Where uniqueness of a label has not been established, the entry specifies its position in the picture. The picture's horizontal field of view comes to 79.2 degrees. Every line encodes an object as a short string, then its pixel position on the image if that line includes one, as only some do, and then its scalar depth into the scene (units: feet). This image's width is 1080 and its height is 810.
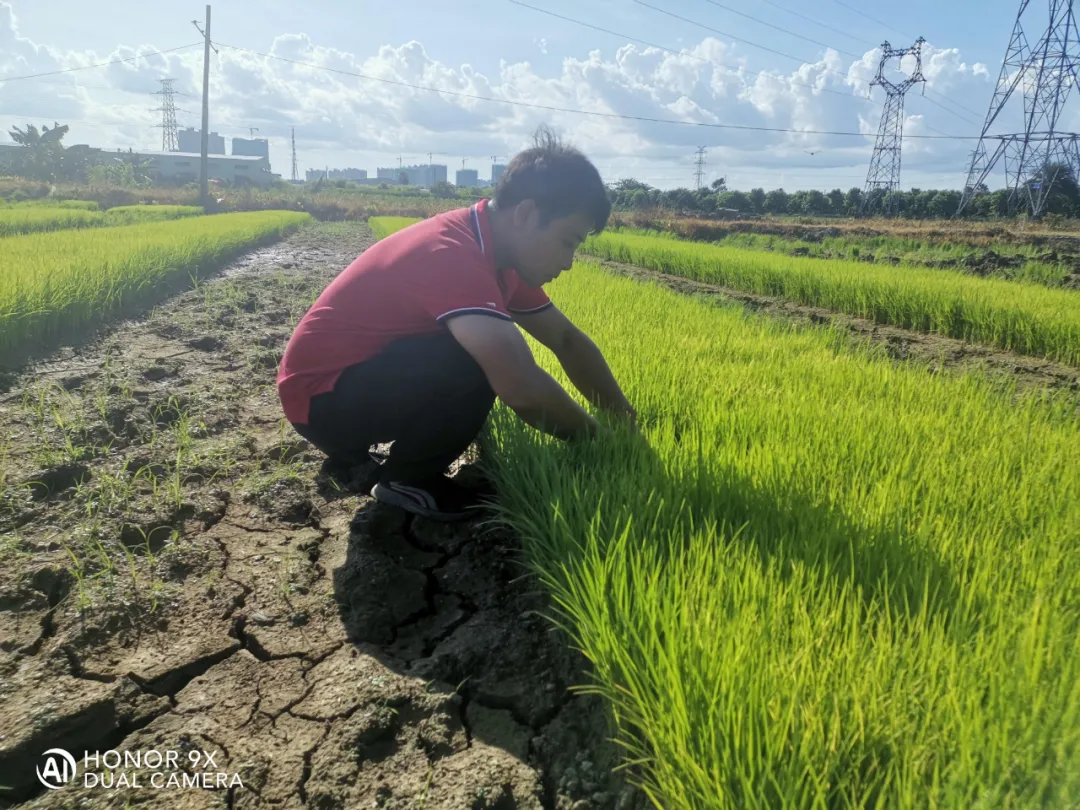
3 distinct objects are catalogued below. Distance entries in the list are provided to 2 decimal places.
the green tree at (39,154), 105.19
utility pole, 70.23
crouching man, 5.28
